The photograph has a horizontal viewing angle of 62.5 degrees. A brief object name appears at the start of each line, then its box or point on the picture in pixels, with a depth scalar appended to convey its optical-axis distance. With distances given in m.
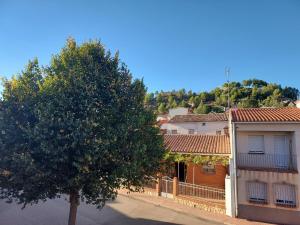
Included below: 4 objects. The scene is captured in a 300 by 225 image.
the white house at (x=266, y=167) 16.36
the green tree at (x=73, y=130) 8.66
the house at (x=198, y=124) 39.81
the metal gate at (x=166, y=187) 20.16
